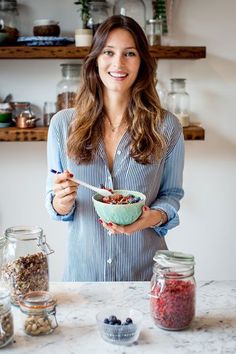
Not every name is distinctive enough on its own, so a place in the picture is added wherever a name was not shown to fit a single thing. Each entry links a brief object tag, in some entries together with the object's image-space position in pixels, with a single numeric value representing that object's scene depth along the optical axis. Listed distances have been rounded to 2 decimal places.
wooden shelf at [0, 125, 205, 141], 2.66
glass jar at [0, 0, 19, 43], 2.65
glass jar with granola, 1.36
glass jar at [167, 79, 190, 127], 2.74
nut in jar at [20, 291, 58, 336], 1.21
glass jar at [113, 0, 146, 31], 2.63
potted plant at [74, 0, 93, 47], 2.60
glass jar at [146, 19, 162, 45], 2.65
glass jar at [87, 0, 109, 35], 2.64
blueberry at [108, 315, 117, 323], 1.20
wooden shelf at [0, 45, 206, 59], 2.58
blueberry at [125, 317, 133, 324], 1.19
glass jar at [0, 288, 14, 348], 1.15
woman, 1.77
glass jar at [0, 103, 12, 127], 2.73
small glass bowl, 1.18
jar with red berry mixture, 1.24
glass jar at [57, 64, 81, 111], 2.72
